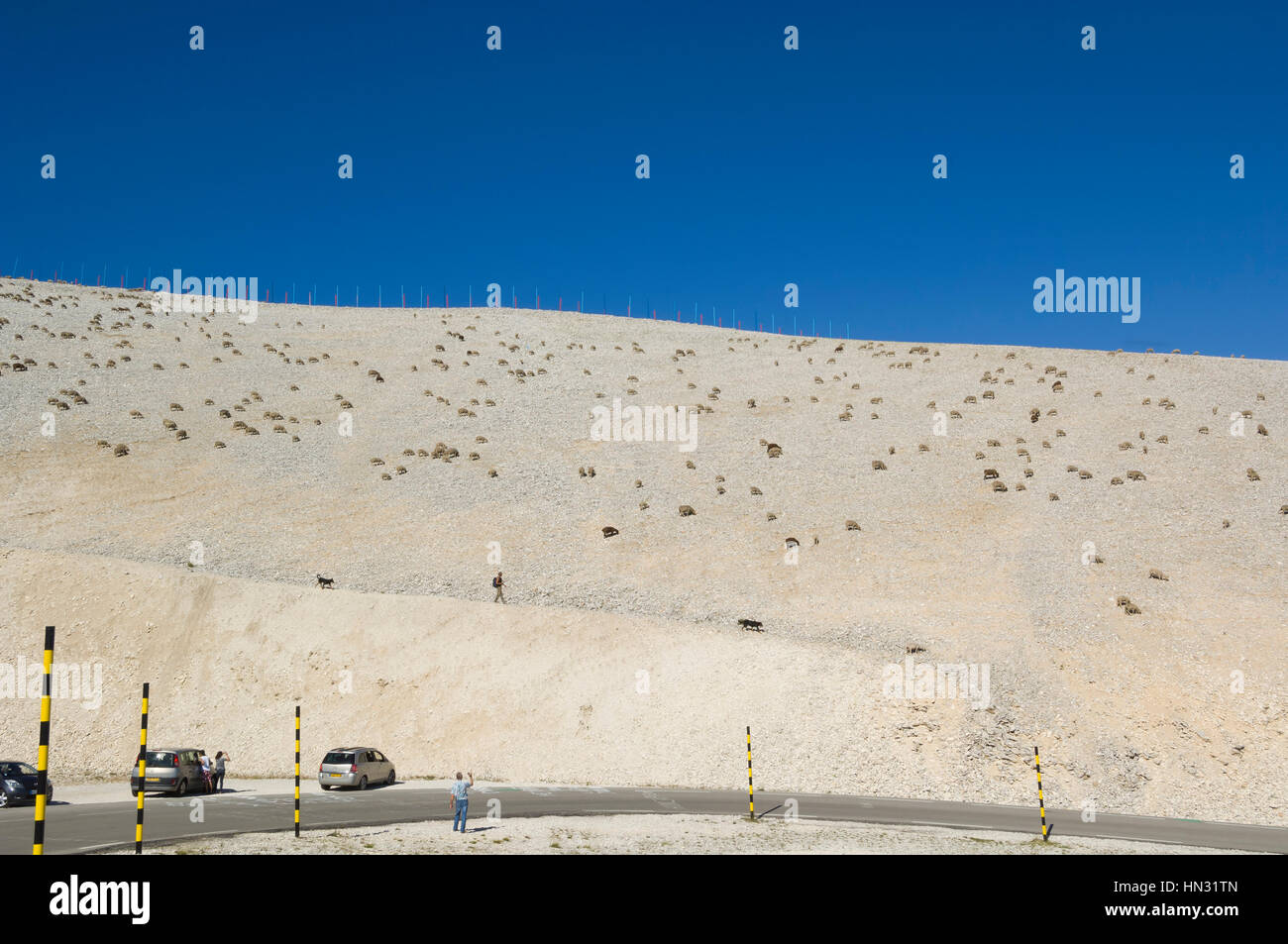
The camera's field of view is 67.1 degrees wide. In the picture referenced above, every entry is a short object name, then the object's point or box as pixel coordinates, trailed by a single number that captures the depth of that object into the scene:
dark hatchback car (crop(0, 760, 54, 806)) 27.56
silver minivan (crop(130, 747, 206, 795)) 29.09
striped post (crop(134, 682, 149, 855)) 13.96
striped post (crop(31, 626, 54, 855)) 9.87
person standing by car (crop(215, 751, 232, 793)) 30.53
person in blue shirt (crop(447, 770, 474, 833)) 20.78
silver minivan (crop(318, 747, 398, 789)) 30.81
